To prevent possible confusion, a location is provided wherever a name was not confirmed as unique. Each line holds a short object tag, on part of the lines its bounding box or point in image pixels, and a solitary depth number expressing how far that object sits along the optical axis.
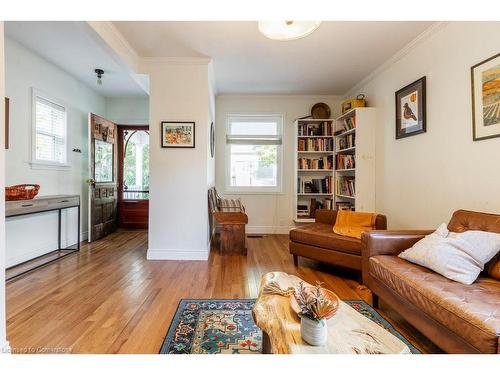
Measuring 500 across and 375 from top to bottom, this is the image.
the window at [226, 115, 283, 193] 4.79
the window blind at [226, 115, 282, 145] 4.78
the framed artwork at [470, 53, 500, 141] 1.92
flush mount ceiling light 1.52
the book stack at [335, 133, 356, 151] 3.86
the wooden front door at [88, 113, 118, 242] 4.12
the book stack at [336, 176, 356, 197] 3.91
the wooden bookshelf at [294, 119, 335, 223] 4.48
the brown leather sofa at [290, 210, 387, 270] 2.59
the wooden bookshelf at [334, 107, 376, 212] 3.63
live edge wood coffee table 0.96
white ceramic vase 0.98
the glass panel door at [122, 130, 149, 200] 5.18
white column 3.24
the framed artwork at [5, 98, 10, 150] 2.76
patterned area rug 1.54
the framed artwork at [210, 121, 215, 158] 3.95
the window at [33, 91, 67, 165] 3.23
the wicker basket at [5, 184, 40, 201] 2.61
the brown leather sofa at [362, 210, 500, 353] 1.19
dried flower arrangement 0.99
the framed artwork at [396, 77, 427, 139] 2.69
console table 2.54
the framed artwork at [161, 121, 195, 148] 3.25
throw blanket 2.84
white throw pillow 1.58
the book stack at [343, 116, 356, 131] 3.79
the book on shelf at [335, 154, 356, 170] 3.93
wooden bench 3.47
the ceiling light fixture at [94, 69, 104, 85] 3.70
